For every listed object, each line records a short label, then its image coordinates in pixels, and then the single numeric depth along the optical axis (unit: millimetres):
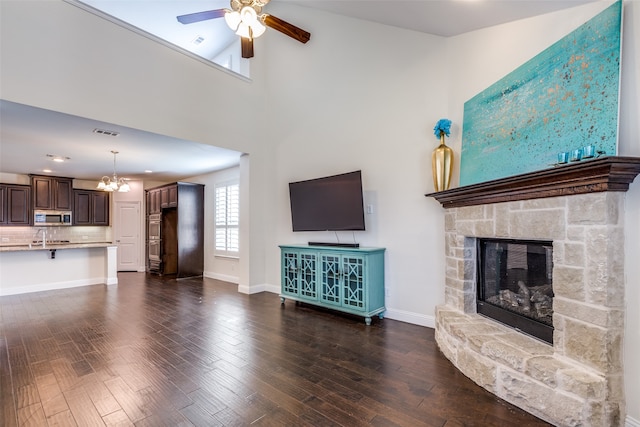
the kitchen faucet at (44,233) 7020
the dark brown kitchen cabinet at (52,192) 6805
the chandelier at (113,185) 5469
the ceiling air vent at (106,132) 3807
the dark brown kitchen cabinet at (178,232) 6691
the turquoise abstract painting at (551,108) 1783
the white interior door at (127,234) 8047
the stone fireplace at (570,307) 1638
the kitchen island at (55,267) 5285
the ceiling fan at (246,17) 2703
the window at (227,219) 6273
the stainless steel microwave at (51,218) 6855
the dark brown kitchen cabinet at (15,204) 6438
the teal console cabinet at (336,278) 3537
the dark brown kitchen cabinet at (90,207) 7406
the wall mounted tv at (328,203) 3820
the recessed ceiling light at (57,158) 5234
